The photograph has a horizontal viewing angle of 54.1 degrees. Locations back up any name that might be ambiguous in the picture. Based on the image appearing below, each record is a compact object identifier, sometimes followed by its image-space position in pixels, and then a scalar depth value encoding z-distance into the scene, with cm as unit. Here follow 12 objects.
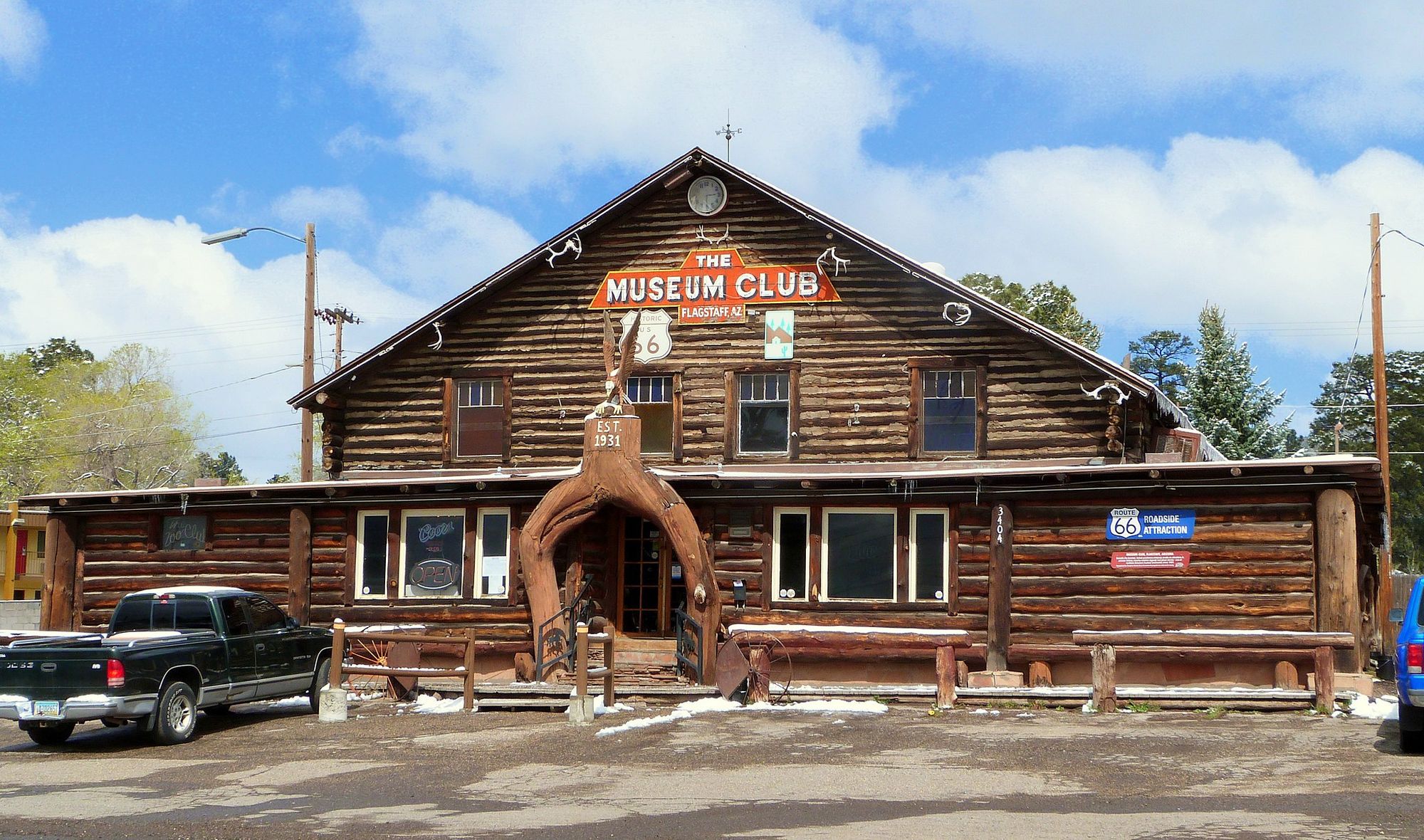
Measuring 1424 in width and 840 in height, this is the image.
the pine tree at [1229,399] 4222
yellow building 4888
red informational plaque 1927
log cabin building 1936
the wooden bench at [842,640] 1872
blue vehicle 1288
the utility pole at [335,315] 4303
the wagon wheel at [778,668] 1850
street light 3209
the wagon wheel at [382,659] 1911
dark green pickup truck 1469
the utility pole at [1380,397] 3094
